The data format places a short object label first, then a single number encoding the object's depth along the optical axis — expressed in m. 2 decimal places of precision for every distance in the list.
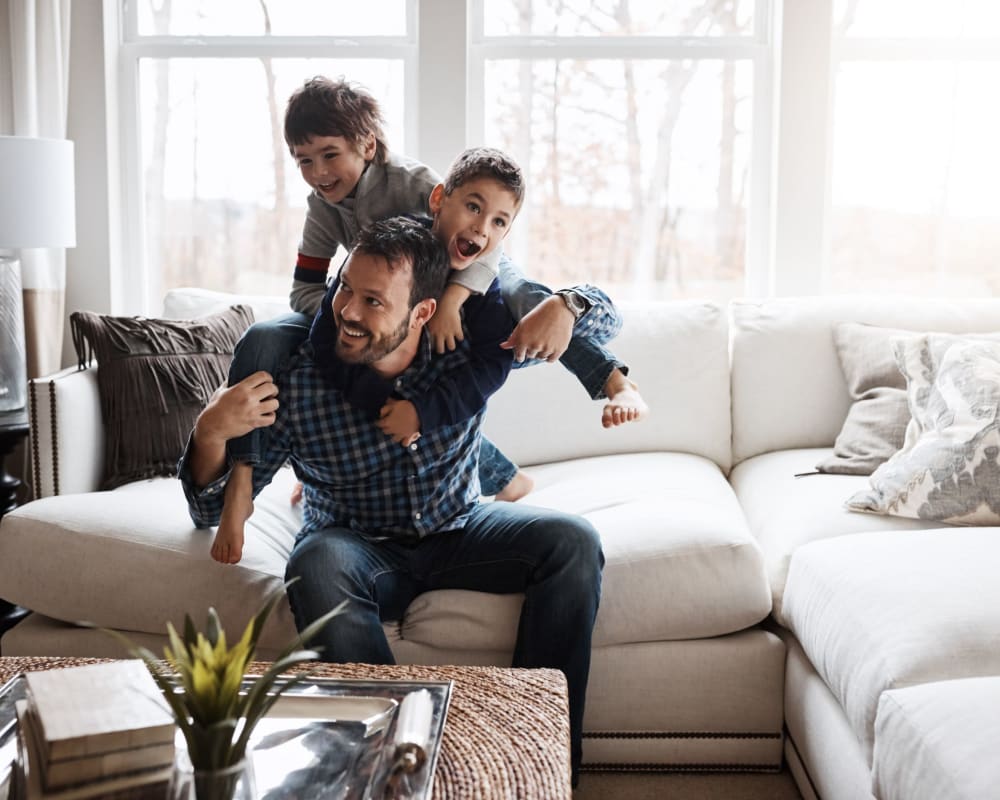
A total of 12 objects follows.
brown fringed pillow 2.45
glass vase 1.01
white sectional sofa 1.53
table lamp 2.72
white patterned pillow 2.12
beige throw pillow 2.47
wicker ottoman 1.24
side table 2.60
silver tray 1.21
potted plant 1.02
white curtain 3.15
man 1.81
